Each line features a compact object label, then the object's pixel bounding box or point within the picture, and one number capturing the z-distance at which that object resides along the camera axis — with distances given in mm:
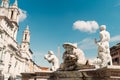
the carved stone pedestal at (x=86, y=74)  3265
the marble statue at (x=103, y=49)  4265
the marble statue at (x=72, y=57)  4375
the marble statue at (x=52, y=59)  5734
